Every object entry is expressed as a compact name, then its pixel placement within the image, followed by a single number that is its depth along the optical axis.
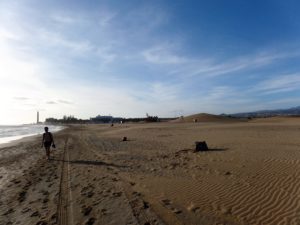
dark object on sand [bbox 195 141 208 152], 11.76
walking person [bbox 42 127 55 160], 12.17
